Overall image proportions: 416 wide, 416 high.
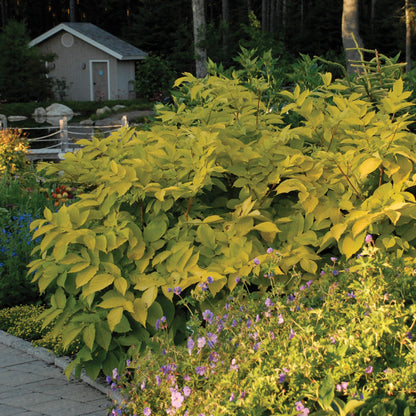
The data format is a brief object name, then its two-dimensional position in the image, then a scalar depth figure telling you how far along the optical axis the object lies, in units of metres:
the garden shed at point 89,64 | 38.69
